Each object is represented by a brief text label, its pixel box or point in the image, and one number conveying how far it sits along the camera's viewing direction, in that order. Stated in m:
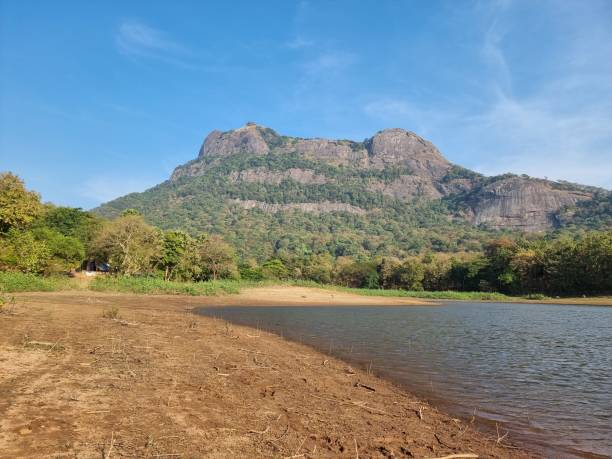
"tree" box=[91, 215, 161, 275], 59.84
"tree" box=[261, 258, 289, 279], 101.88
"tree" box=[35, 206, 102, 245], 71.88
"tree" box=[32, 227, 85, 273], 54.06
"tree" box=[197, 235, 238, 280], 77.44
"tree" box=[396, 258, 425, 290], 112.94
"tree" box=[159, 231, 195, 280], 70.06
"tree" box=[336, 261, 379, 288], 123.25
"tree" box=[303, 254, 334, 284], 123.56
